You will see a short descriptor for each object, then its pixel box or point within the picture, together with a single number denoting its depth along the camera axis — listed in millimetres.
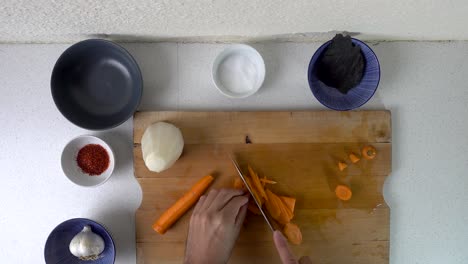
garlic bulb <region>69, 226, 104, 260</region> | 795
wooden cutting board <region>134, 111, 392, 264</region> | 857
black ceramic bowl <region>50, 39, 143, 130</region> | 810
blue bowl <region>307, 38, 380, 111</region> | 808
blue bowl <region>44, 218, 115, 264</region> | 826
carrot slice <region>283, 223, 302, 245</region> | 851
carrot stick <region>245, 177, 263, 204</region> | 837
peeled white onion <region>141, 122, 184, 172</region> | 791
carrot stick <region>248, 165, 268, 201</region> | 850
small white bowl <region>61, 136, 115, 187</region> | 819
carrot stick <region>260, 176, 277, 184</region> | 858
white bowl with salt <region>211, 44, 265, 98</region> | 835
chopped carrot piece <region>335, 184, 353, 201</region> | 862
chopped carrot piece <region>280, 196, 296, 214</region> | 849
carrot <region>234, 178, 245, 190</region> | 854
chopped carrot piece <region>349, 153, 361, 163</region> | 859
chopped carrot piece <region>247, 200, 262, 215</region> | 855
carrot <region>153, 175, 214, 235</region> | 843
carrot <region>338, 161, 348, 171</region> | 859
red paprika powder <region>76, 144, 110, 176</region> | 830
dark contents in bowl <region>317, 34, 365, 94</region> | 766
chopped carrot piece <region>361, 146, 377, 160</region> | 854
